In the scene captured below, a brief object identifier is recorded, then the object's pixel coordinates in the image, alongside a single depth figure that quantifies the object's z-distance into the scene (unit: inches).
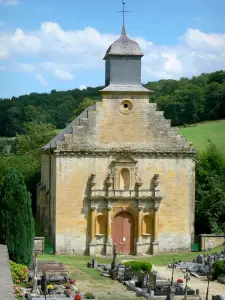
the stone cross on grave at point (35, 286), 1034.0
